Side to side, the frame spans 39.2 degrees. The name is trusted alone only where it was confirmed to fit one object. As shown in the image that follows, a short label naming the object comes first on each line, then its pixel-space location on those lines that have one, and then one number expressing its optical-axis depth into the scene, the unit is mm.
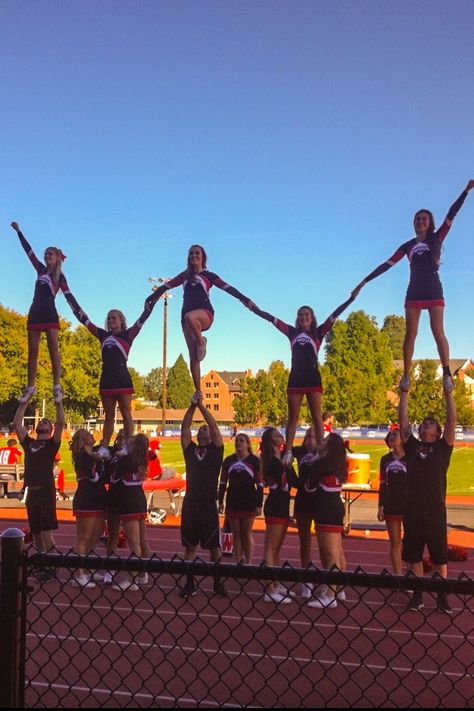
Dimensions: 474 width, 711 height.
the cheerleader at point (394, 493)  8094
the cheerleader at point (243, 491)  8227
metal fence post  2799
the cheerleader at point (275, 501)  7637
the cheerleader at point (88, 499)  8281
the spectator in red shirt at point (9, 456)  19031
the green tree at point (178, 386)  116625
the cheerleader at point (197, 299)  8031
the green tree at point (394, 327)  120412
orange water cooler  13561
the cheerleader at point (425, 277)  7661
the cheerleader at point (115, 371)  8453
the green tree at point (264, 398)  66125
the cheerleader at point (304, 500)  7684
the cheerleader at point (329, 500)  7242
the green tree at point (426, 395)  44750
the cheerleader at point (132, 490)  8211
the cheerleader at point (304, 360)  7973
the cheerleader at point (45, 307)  8820
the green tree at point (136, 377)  66900
